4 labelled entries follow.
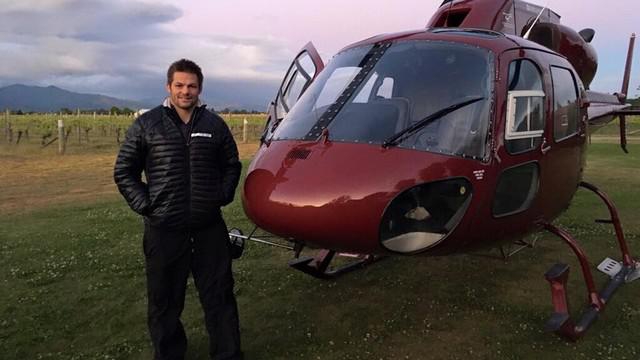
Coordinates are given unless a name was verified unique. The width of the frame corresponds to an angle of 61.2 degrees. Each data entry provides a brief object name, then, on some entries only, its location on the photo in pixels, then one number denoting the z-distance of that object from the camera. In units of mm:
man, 3666
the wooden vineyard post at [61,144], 24172
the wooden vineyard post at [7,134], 29148
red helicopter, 3516
